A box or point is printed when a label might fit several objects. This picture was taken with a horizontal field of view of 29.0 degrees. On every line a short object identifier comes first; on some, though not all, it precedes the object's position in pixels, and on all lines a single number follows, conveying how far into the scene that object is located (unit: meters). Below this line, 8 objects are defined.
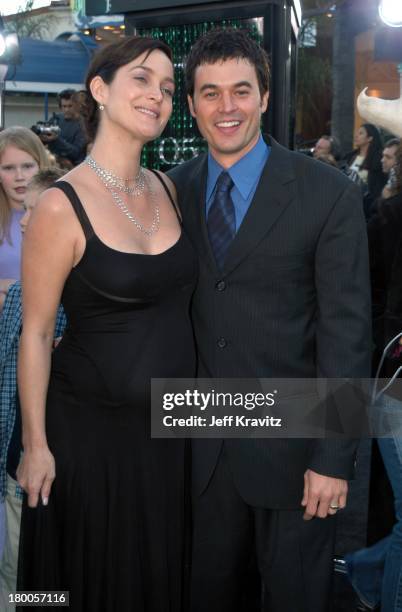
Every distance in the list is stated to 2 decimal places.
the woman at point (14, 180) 3.55
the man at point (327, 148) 8.86
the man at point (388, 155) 6.66
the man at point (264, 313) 2.33
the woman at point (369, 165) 7.20
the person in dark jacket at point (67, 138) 7.57
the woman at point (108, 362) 2.24
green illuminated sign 3.56
